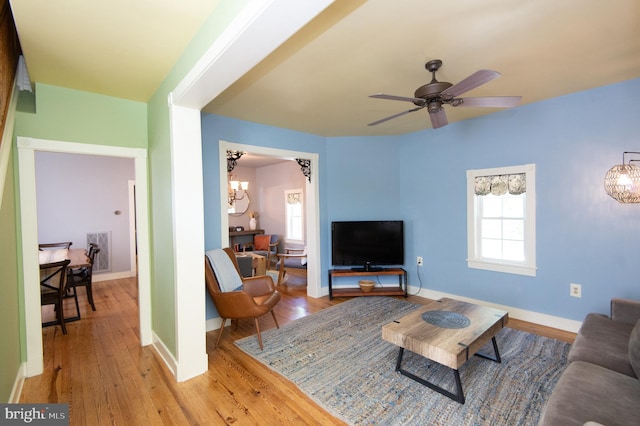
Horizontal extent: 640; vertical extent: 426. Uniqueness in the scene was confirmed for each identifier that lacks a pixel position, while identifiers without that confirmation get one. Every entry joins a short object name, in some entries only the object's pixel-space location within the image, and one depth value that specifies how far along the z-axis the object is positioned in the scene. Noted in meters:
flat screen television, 4.50
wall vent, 5.53
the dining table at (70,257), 3.51
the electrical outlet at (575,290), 3.08
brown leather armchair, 2.76
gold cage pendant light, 2.47
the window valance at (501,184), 3.50
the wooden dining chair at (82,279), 3.76
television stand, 4.38
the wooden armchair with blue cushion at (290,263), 5.21
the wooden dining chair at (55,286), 3.13
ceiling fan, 2.07
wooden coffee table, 1.99
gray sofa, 1.32
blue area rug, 1.92
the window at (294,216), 6.91
